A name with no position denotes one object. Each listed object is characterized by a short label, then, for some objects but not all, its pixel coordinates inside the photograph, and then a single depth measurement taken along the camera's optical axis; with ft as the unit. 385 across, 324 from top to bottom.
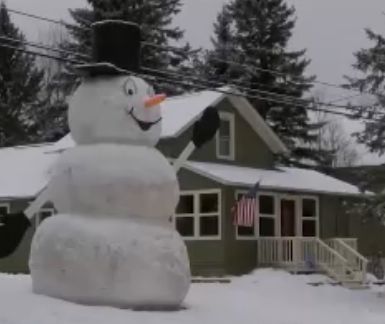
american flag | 79.25
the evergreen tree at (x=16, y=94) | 152.15
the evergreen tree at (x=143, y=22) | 126.82
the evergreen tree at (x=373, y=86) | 79.61
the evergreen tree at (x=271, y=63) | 131.13
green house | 84.99
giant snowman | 41.34
